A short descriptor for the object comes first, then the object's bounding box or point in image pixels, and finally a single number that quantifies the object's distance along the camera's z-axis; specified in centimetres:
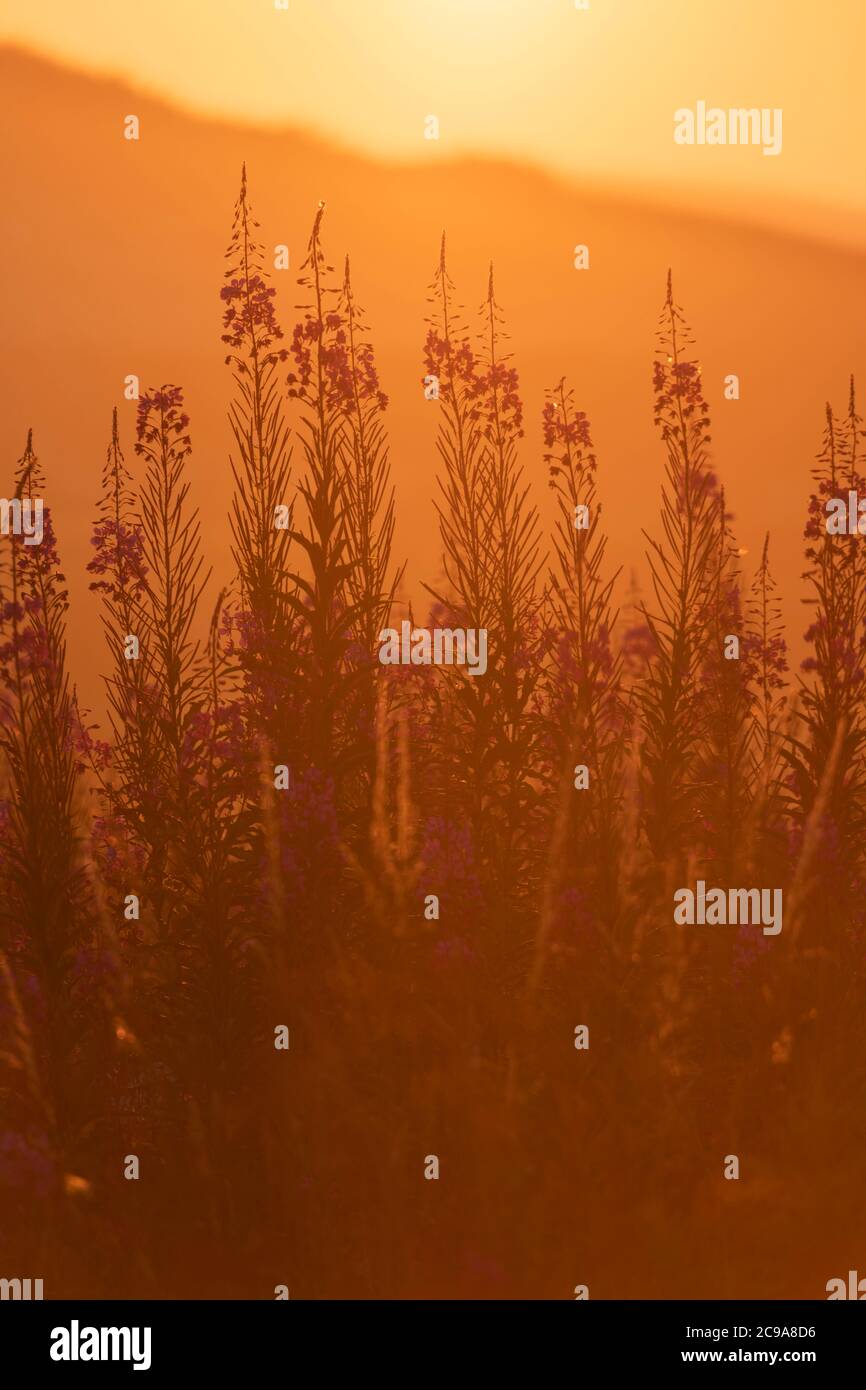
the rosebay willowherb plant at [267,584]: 799
